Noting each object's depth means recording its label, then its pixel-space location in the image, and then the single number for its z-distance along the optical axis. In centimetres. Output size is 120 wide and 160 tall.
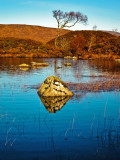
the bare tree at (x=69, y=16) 6072
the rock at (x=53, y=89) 1020
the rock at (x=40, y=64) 2913
